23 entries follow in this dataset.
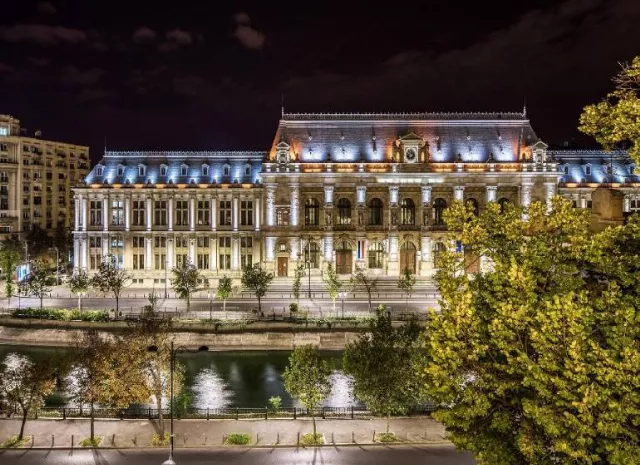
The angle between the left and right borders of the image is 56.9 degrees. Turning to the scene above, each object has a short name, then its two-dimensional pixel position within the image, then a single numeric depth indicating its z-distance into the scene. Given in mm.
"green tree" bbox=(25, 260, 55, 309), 71938
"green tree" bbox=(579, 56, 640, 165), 18269
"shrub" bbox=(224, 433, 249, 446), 33562
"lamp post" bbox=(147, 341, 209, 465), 28708
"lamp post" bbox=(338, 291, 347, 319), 75775
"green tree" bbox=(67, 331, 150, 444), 35719
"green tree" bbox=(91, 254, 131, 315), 69288
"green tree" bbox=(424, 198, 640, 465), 15648
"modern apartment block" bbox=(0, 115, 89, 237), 129375
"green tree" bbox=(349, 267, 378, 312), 78544
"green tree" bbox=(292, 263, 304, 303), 72725
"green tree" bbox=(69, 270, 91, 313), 70250
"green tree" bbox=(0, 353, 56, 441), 35938
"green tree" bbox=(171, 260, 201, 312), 70312
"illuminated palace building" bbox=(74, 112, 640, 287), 94062
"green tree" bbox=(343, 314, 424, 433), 35531
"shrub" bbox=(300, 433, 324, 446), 33594
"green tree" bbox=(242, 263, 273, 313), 69500
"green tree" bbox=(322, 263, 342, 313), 69031
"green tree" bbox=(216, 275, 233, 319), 69000
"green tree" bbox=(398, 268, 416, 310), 73750
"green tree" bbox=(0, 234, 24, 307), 75438
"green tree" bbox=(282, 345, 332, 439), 36562
